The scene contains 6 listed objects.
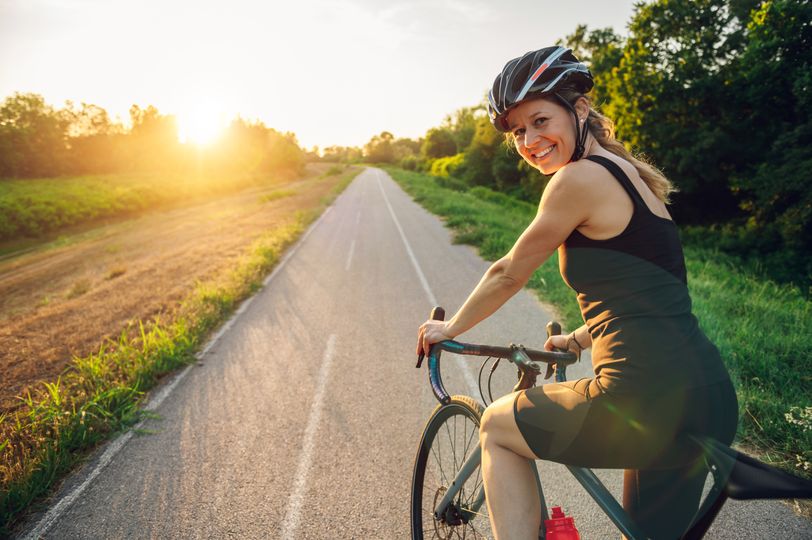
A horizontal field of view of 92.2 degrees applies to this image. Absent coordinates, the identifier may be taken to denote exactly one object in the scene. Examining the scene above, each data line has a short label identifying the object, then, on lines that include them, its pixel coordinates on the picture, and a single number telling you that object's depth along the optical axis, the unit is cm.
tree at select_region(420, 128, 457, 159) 7631
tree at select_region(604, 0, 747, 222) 1586
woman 123
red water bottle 143
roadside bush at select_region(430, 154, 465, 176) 5102
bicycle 94
